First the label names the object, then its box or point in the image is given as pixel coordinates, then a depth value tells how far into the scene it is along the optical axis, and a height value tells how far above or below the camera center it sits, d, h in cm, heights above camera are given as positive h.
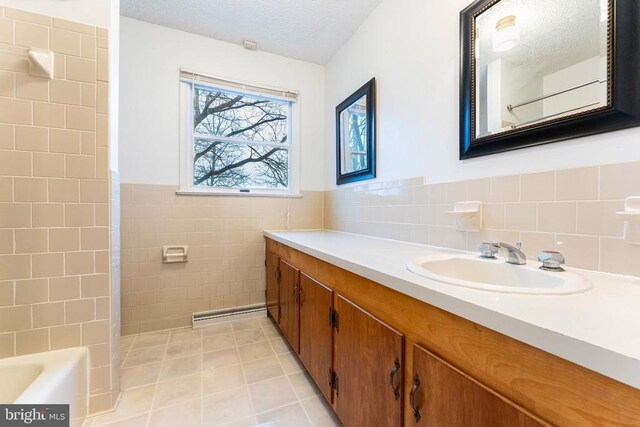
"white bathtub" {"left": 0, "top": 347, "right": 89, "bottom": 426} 104 -72
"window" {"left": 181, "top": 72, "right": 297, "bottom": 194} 231 +71
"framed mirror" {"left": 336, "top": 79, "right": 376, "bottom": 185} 197 +65
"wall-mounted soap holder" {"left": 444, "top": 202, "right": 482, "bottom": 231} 120 -1
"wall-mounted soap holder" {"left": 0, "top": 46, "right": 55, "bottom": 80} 119 +72
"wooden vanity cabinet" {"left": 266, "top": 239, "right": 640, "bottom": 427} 43 -38
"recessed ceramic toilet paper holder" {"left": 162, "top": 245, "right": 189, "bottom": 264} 219 -36
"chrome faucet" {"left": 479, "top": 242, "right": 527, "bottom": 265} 95 -15
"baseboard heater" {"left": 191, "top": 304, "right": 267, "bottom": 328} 227 -94
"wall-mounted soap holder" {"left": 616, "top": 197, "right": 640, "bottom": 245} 73 -2
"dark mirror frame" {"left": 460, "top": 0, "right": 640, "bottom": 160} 79 +35
